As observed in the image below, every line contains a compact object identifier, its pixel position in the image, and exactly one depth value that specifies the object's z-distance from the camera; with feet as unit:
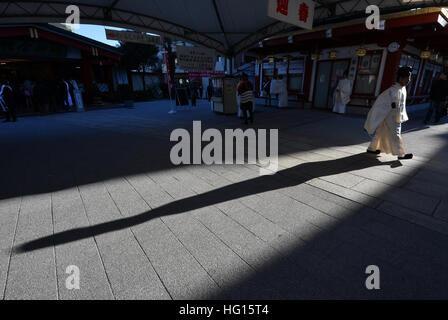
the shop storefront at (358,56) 26.99
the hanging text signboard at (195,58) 29.99
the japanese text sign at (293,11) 16.67
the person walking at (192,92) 48.60
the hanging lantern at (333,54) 33.14
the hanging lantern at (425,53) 31.58
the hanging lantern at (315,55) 35.74
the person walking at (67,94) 39.81
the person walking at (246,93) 25.11
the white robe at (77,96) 40.96
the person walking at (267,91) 43.95
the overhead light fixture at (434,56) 37.52
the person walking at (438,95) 23.79
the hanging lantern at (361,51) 30.23
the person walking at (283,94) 41.11
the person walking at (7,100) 28.81
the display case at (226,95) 33.88
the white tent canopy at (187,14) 21.85
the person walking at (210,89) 53.43
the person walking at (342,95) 32.30
